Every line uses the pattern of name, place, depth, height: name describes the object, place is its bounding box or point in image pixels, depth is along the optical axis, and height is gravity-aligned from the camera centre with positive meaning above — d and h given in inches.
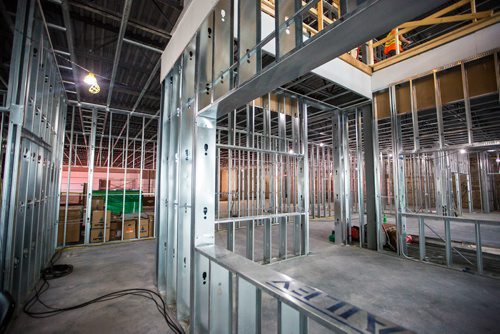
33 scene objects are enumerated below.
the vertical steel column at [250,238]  155.5 -37.3
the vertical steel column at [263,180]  161.6 +4.5
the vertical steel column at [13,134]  93.8 +23.4
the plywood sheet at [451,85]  158.0 +72.5
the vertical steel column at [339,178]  211.5 +6.4
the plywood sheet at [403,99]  183.0 +71.9
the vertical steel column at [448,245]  154.5 -43.2
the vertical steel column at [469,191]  390.7 -14.3
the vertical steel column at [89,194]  217.8 -7.2
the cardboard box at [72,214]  218.2 -26.8
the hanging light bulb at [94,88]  139.3 +62.5
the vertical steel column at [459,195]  348.5 -19.2
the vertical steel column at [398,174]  179.6 +8.4
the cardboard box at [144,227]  249.3 -46.4
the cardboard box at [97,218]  223.6 -32.1
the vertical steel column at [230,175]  140.5 +9.4
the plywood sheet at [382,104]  194.1 +71.4
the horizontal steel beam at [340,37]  31.4 +25.7
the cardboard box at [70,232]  212.8 -44.3
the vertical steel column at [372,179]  194.2 +4.8
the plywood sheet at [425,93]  170.9 +71.9
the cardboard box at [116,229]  237.0 -46.1
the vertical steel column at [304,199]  179.8 -11.5
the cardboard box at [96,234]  222.8 -48.1
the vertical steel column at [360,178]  206.6 +6.1
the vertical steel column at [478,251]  142.2 -43.6
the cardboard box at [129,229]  239.3 -46.8
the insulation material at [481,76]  144.2 +72.0
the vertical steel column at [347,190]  212.8 -5.3
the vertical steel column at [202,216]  76.2 -10.9
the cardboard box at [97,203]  234.7 -17.4
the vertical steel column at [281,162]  169.5 +19.9
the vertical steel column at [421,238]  167.0 -41.3
